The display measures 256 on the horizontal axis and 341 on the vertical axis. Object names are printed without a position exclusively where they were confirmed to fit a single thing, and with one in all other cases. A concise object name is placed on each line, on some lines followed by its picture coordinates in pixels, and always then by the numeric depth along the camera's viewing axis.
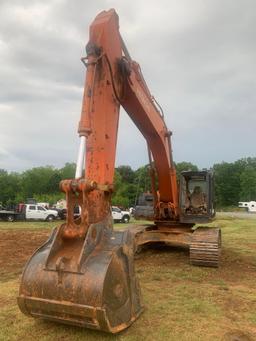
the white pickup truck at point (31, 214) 29.33
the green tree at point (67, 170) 100.19
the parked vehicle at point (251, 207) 64.62
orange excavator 4.39
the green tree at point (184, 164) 94.90
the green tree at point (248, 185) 95.00
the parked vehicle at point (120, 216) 31.78
